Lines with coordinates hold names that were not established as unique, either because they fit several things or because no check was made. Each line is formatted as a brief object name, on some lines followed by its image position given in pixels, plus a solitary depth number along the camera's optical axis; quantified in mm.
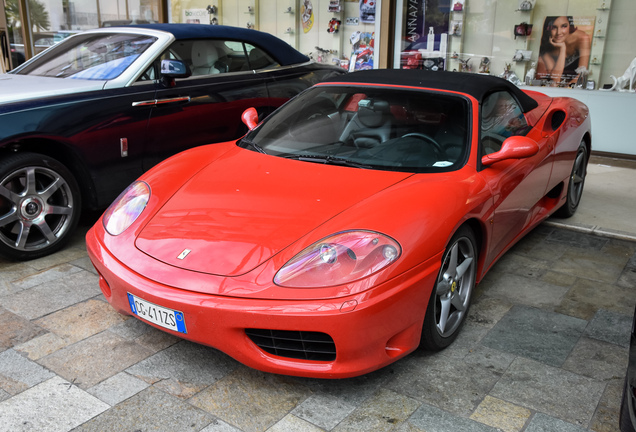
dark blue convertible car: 3932
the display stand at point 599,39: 7156
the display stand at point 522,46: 7559
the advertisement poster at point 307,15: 9023
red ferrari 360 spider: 2434
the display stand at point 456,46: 7938
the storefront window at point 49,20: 10906
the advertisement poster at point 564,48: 7293
